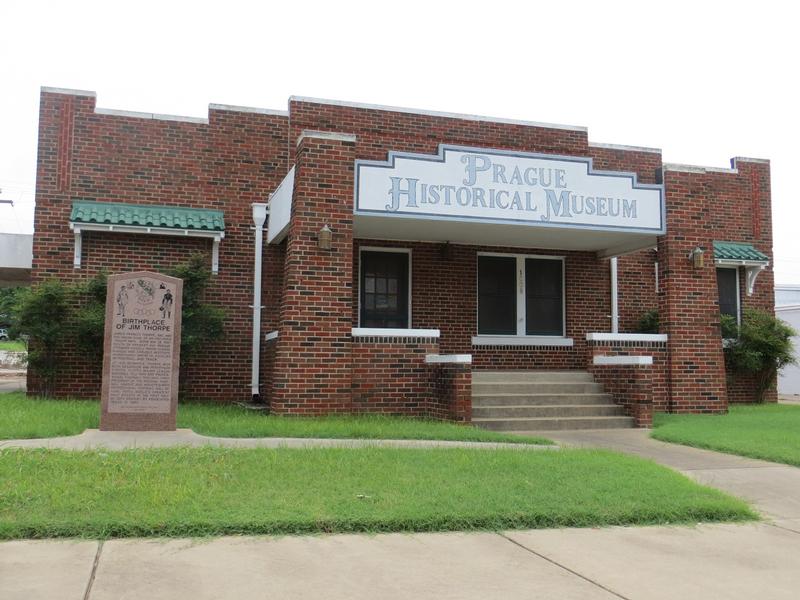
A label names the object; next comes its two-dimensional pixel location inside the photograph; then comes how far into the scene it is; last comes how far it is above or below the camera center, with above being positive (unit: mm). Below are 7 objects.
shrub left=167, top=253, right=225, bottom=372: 13125 +756
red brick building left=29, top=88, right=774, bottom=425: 11719 +2169
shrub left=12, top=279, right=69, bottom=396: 12836 +583
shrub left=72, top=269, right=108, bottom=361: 12680 +683
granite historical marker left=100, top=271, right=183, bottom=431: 9609 +39
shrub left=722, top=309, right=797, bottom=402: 16547 +395
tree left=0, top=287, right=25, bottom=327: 13262 +837
